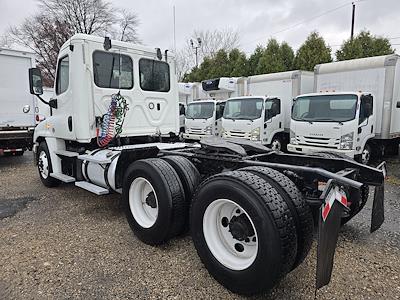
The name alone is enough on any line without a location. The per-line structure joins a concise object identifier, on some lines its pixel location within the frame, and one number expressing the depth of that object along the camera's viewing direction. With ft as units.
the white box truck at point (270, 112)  33.71
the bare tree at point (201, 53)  120.06
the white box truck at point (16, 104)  28.37
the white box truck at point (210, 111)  41.01
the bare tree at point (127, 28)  102.06
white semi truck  7.87
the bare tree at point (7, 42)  94.97
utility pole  85.03
